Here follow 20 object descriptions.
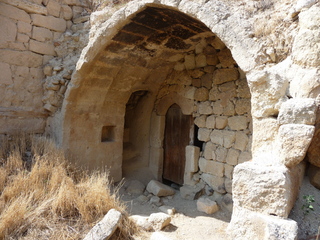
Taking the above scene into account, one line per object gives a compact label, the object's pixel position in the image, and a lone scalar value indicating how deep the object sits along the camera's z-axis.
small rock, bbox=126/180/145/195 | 5.57
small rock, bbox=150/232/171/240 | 3.25
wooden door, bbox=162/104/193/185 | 5.71
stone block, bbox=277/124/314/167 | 2.27
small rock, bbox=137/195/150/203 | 5.20
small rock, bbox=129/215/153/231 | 3.77
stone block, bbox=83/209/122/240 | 3.09
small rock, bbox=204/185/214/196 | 5.10
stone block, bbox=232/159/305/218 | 2.21
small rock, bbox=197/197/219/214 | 4.58
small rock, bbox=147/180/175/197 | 5.31
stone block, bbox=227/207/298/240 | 2.08
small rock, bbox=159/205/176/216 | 4.56
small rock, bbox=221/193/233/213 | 4.64
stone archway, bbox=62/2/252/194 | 4.61
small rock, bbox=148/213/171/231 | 3.81
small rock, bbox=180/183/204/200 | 5.23
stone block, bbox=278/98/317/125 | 2.30
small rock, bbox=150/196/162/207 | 5.04
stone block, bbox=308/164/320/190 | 2.72
